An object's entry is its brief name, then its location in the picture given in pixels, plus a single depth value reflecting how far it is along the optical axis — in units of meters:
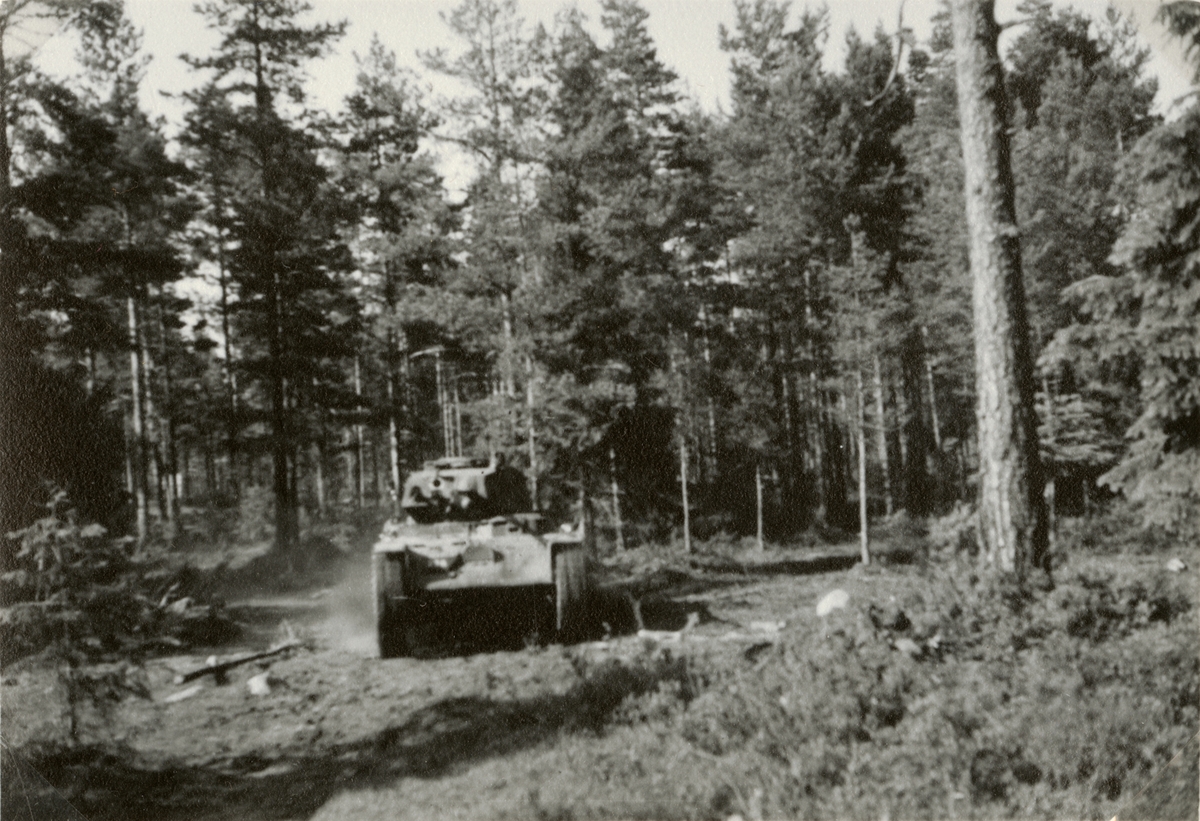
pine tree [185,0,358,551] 18.94
